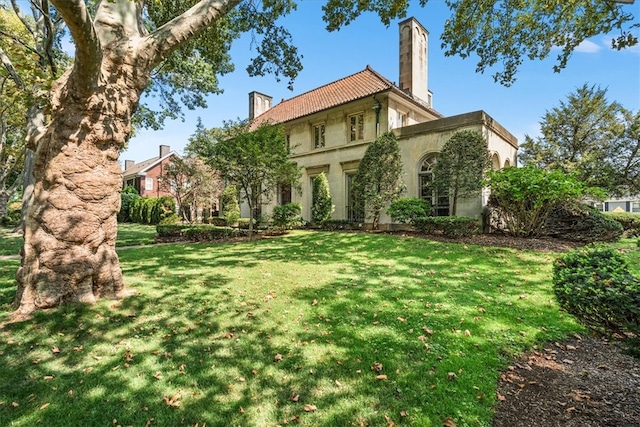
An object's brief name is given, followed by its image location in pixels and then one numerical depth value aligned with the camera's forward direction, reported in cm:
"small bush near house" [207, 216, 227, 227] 2082
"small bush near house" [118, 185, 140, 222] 2886
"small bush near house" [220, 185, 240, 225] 2006
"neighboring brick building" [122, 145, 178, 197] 3506
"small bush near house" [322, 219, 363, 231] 1490
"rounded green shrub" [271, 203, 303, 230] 1512
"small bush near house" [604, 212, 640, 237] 1310
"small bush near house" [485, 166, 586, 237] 920
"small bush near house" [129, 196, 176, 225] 2388
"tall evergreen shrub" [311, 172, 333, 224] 1588
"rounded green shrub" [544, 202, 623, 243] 999
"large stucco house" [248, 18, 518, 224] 1305
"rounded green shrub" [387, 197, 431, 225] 1187
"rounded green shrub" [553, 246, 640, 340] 211
